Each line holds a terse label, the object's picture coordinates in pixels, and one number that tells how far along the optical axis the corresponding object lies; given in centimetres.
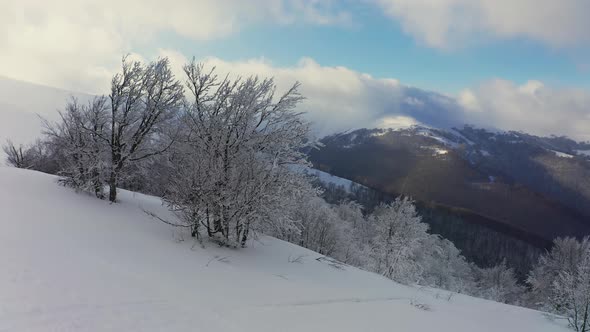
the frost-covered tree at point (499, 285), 4816
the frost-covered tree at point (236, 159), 1322
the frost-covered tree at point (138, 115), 1606
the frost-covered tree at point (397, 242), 3189
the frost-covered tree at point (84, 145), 1547
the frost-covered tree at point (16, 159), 3241
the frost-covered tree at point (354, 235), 3769
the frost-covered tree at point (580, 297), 1390
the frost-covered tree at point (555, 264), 4166
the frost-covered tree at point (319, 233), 3619
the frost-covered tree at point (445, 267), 4783
